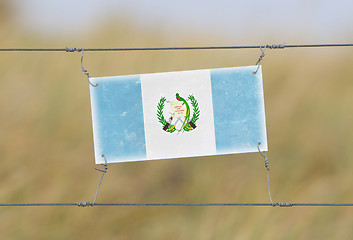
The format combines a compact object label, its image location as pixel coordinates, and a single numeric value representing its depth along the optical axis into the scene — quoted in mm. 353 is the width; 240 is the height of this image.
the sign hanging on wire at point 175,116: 3300
